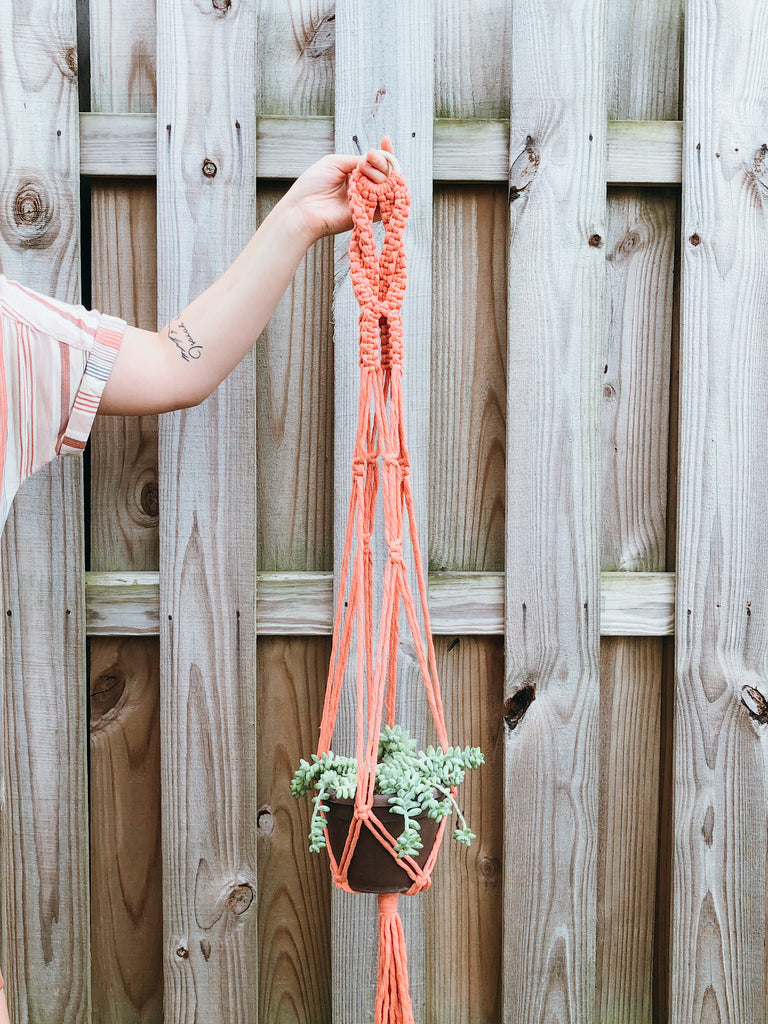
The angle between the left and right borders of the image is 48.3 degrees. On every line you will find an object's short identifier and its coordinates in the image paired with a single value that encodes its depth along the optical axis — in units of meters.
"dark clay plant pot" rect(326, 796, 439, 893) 1.11
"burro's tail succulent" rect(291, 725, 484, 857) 1.10
